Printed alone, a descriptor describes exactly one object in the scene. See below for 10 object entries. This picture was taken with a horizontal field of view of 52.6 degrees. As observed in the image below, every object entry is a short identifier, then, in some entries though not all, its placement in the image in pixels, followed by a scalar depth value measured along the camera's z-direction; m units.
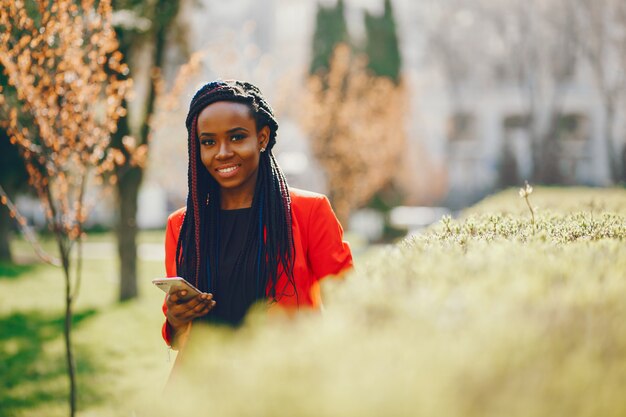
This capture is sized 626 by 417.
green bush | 1.06
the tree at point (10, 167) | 10.62
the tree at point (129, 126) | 10.33
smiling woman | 2.81
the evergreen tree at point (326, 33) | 25.98
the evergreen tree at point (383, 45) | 26.08
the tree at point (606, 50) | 23.39
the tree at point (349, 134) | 17.83
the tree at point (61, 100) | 4.67
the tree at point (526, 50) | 27.66
